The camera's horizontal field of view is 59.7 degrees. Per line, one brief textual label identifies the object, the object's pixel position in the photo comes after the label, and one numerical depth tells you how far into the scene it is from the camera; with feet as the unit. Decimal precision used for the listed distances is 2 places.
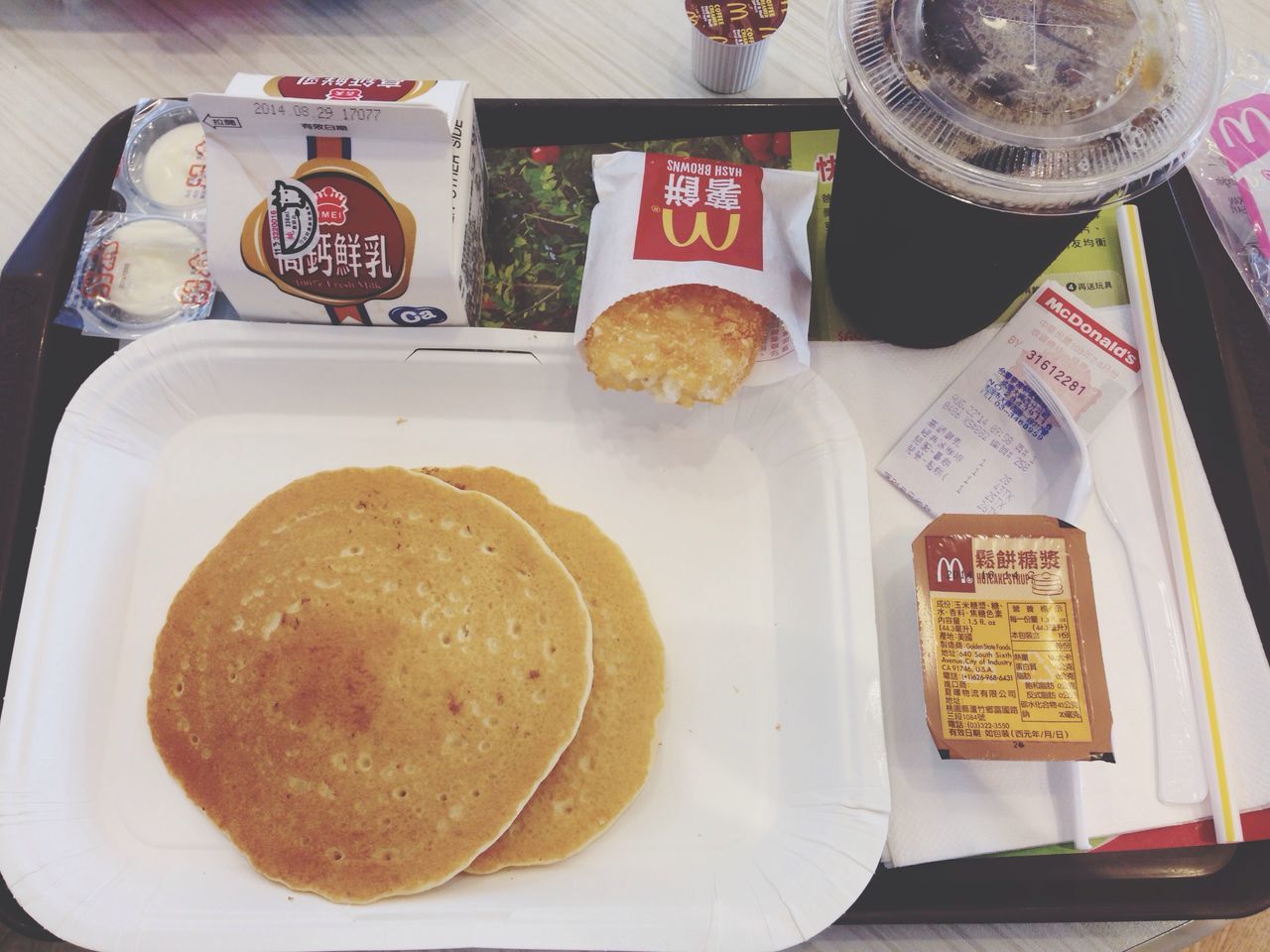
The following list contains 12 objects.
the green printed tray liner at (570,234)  1.20
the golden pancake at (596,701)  1.04
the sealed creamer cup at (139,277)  1.17
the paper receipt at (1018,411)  1.14
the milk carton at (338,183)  1.03
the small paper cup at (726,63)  1.24
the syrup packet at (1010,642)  0.96
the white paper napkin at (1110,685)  1.03
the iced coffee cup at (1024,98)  0.90
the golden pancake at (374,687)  1.01
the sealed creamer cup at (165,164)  1.21
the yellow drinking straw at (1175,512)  1.03
